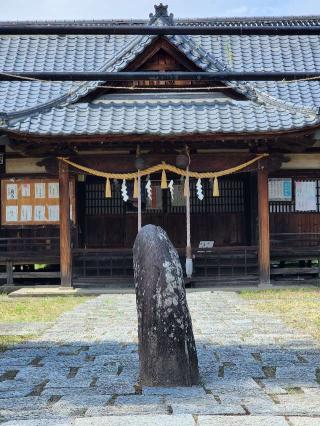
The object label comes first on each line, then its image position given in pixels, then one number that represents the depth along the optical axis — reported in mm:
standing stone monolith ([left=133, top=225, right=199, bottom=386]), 5121
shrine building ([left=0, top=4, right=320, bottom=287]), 12961
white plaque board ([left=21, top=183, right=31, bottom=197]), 14383
